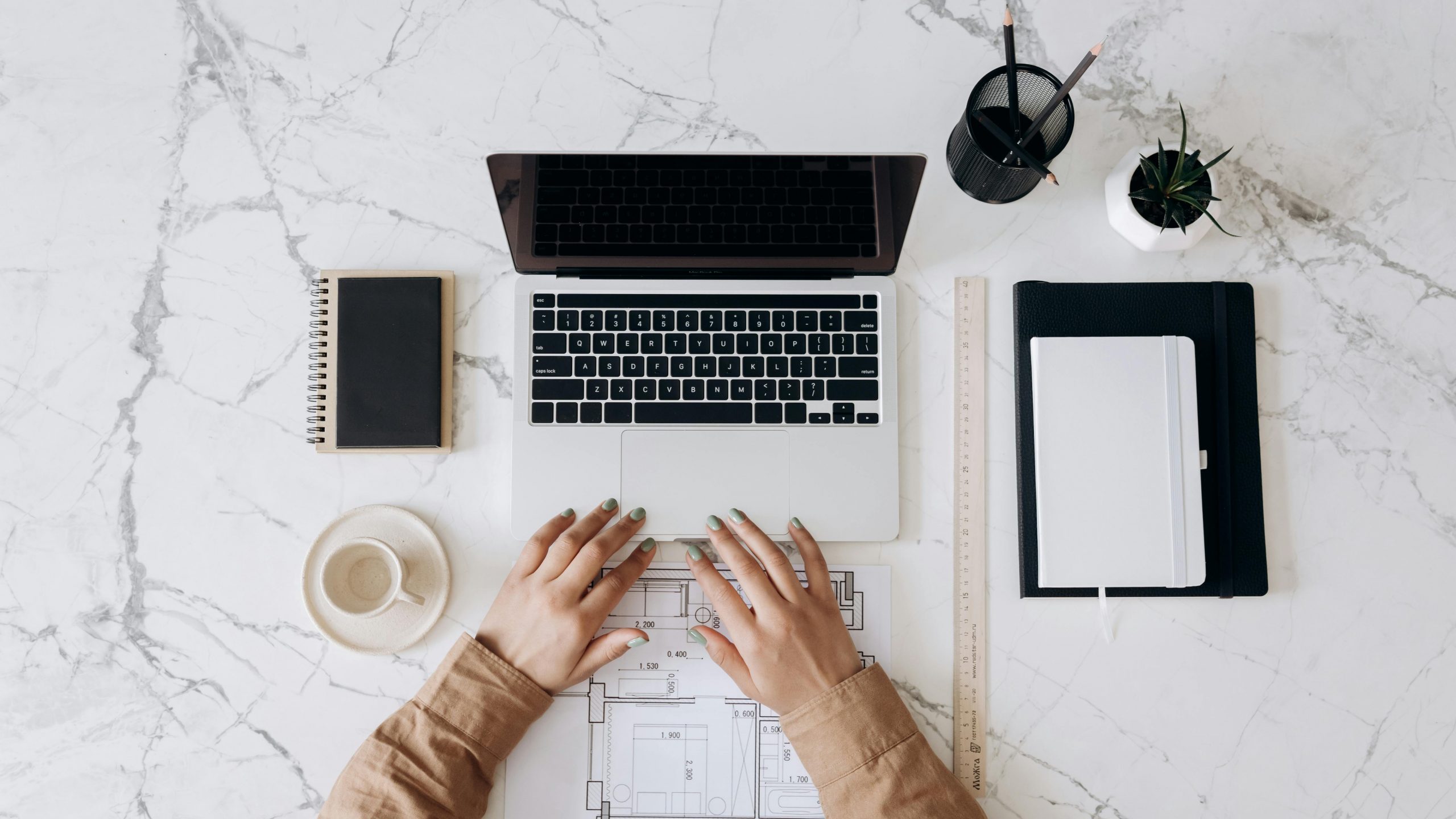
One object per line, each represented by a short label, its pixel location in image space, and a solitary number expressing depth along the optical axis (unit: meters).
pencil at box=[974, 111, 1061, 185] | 0.82
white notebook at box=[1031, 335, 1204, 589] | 0.89
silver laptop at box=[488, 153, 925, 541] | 0.90
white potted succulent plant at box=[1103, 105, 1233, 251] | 0.89
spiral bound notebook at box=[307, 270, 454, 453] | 0.92
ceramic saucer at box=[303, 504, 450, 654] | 0.91
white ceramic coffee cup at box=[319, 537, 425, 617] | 0.87
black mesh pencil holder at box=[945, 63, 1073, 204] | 0.87
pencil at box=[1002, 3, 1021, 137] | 0.79
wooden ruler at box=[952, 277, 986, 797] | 0.92
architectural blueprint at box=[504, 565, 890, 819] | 0.91
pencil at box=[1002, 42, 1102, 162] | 0.74
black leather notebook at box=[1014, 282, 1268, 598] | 0.93
